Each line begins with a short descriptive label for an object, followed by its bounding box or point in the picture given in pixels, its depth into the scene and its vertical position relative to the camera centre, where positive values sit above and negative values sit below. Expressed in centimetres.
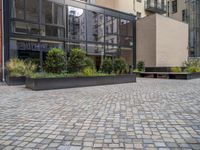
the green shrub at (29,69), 948 +14
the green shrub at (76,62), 916 +55
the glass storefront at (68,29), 1145 +375
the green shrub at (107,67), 1054 +28
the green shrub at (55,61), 881 +59
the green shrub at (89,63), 975 +53
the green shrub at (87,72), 901 -6
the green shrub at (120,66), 1054 +34
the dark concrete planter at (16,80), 903 -53
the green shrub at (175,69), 1466 +17
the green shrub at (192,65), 1394 +60
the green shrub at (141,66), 1615 +52
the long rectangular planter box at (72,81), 747 -58
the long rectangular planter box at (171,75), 1231 -37
